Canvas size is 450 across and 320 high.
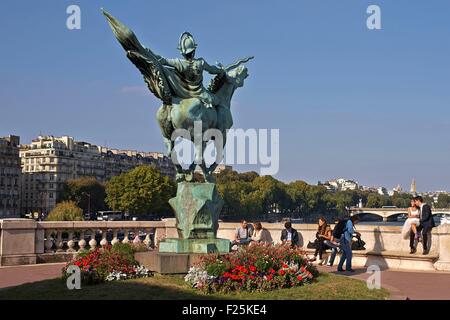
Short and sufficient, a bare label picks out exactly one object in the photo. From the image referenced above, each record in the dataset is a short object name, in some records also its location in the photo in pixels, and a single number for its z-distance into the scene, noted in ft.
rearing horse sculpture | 44.96
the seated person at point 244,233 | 65.61
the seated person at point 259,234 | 65.19
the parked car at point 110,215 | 348.38
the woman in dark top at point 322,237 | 62.20
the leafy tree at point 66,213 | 195.11
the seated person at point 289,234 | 64.39
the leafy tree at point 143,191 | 309.22
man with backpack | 54.70
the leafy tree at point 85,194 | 385.91
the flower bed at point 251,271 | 37.58
